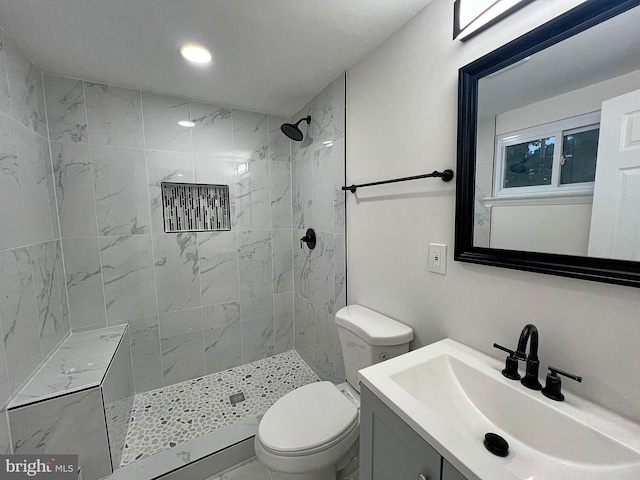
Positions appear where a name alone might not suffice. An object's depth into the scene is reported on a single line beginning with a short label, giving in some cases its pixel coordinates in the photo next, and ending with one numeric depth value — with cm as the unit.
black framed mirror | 66
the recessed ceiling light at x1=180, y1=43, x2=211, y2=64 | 136
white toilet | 107
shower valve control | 207
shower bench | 115
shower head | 188
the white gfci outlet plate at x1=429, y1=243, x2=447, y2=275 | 110
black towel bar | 105
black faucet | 76
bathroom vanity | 61
